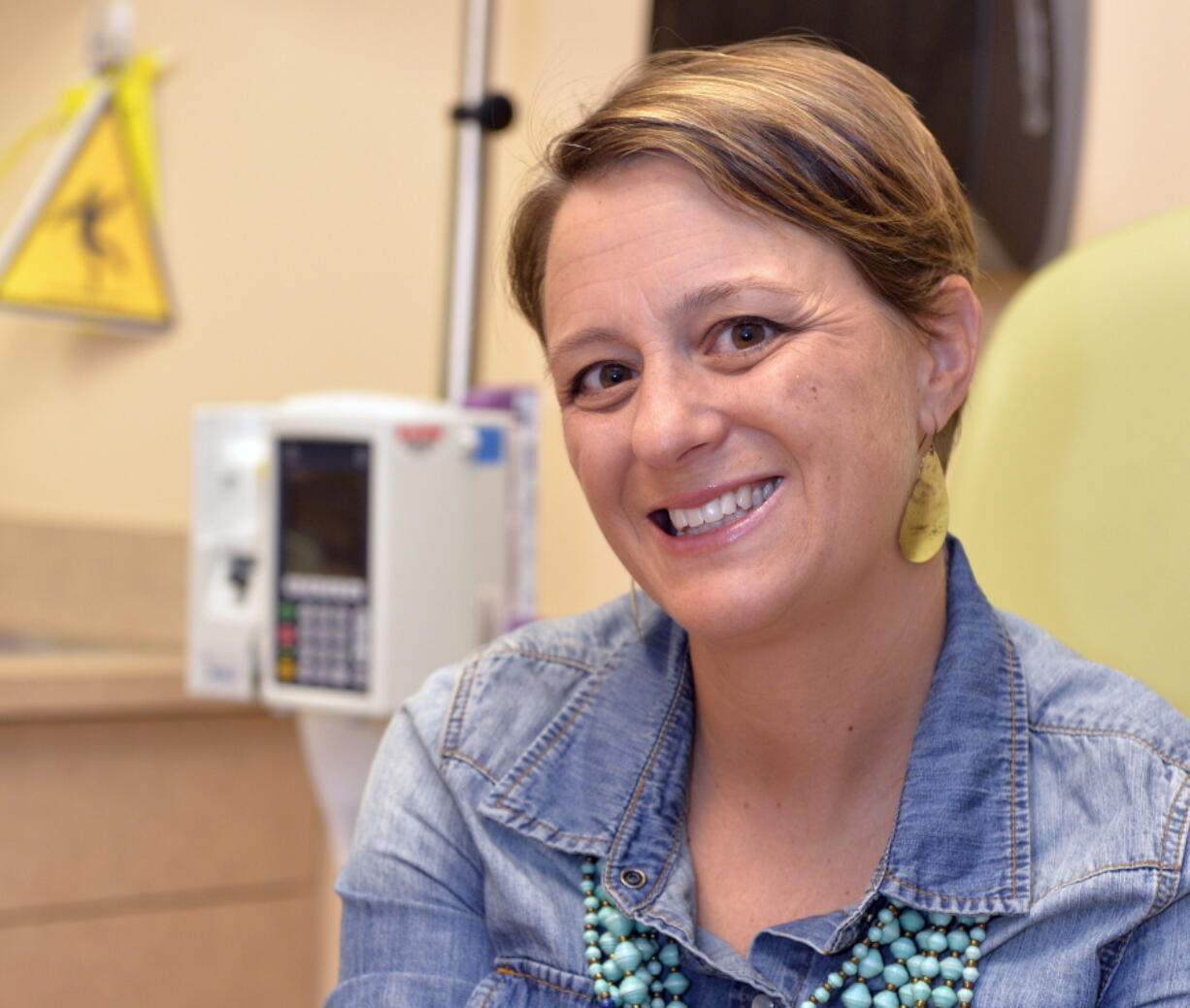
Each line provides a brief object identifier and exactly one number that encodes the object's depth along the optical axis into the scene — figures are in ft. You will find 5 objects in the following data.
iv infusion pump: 5.47
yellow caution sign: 8.25
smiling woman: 2.75
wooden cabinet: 7.23
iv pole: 6.29
